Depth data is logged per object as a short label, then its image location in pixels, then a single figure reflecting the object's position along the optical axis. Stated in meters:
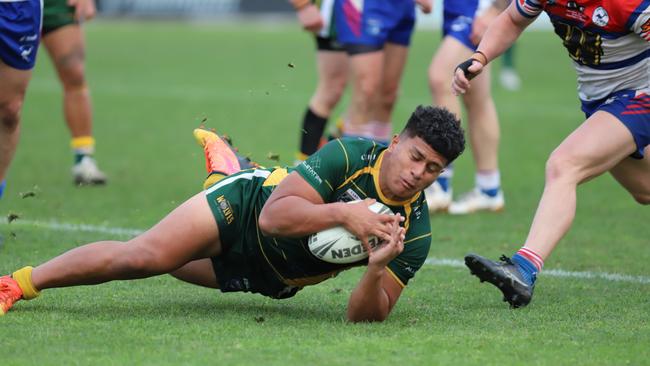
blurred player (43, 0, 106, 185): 18.39
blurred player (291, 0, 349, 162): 18.89
